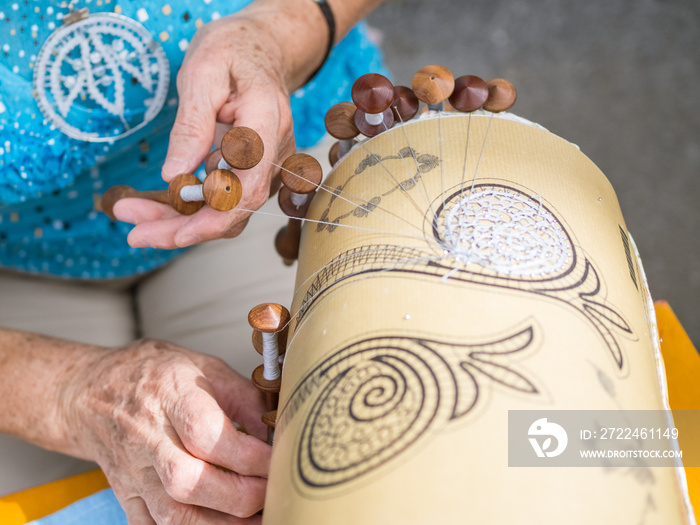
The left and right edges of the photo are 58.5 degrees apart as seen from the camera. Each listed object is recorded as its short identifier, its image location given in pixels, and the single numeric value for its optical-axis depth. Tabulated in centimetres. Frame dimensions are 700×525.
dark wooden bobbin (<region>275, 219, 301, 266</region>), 79
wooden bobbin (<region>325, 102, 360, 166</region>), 68
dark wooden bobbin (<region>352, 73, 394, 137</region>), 62
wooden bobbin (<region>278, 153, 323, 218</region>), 65
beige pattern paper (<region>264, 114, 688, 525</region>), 43
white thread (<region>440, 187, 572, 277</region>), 52
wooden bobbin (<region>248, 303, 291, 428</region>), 61
